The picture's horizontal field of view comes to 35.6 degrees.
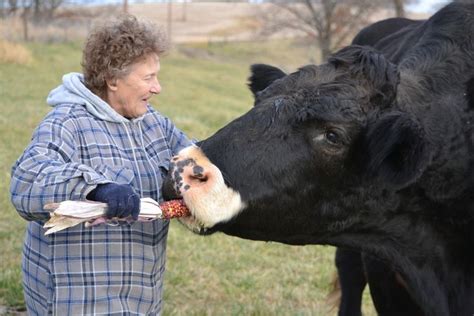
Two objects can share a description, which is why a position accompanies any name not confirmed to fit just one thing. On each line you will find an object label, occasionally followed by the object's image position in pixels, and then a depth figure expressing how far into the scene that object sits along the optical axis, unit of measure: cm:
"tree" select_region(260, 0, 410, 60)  3703
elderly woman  311
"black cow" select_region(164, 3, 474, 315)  278
